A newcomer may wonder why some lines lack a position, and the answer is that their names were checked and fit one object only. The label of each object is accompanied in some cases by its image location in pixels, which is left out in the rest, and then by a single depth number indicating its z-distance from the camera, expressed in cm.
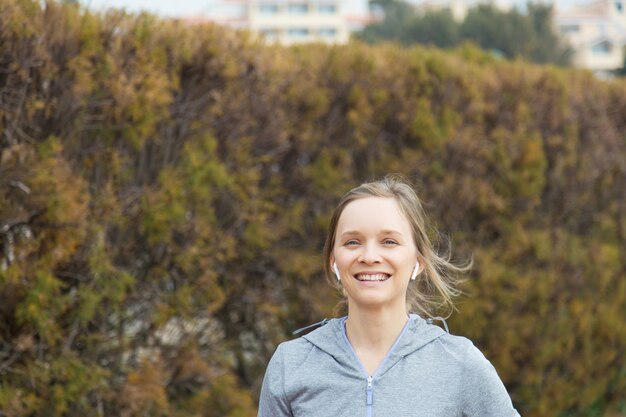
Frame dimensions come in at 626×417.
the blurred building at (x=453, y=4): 8781
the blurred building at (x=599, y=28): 8306
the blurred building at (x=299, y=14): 8594
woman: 228
